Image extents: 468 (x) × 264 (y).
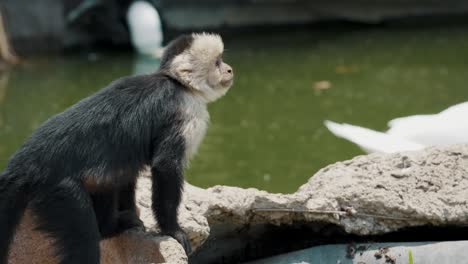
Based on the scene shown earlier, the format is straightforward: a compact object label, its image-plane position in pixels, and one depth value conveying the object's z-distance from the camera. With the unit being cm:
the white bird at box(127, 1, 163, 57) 2029
